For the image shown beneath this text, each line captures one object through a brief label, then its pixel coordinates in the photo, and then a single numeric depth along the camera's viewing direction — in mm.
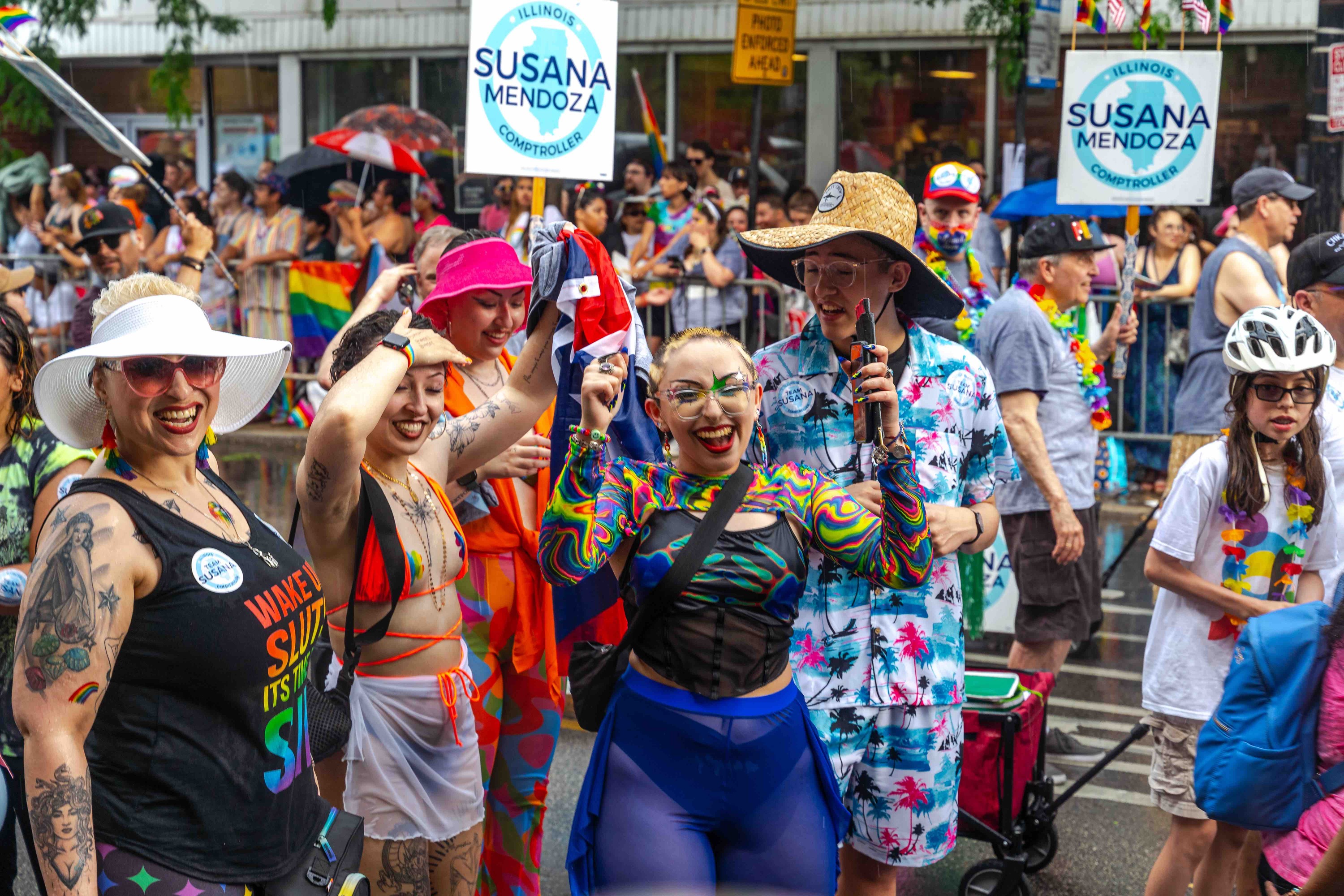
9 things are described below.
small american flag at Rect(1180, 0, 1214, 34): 7641
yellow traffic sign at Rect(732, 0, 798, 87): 11469
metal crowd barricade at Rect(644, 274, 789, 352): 11273
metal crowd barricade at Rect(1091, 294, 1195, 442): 10609
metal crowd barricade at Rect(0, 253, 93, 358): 13180
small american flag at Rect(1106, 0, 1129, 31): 8484
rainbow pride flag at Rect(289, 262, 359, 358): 12797
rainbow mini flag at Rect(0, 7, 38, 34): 6930
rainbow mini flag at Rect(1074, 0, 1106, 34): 8188
